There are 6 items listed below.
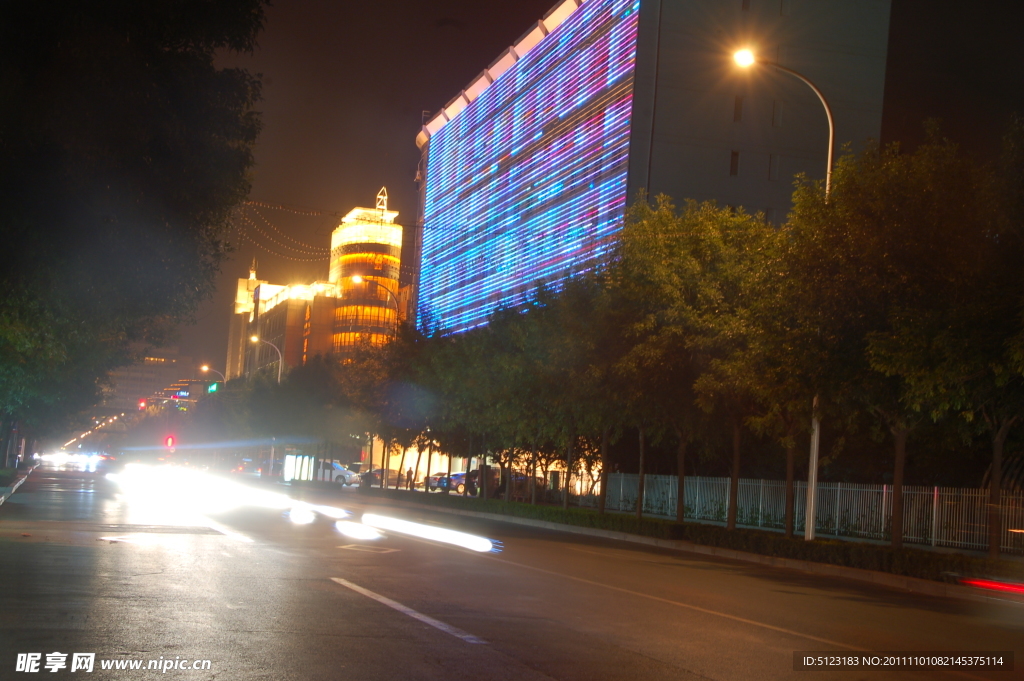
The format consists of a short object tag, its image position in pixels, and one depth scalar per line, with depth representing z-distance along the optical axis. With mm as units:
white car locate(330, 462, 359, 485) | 77519
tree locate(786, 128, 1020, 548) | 16969
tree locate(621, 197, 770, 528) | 25266
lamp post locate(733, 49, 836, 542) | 23628
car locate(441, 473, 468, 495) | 70469
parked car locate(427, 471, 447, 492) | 69450
